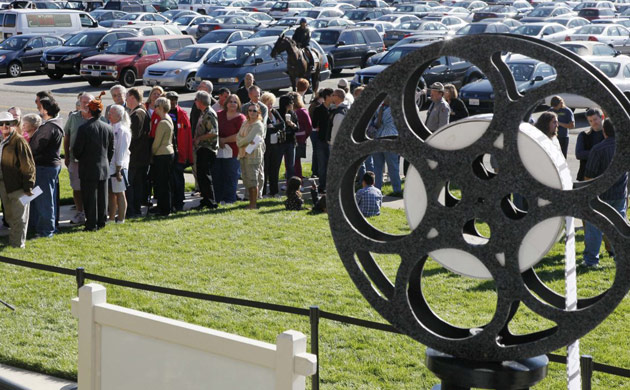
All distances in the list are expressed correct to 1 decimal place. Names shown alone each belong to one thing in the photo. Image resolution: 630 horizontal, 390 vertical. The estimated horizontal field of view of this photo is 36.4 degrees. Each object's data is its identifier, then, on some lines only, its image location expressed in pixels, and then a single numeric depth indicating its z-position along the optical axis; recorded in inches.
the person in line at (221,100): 581.6
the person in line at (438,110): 577.0
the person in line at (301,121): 585.0
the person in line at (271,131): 575.8
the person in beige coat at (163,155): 516.1
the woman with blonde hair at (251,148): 538.9
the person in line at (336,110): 559.3
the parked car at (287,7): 2220.7
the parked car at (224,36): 1293.1
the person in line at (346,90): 584.4
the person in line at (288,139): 579.8
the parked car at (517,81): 914.7
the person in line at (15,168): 452.1
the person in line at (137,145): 515.8
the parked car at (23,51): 1301.7
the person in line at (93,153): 477.1
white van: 1477.6
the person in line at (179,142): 534.6
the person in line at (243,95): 682.2
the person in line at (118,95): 517.3
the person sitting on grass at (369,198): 527.8
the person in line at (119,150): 497.4
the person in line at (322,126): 584.1
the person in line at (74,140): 485.1
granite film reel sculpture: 175.9
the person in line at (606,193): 405.1
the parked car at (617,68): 960.3
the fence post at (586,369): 231.3
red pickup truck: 1173.1
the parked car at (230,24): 1768.0
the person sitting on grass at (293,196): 554.2
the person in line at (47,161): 477.7
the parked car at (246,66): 1037.2
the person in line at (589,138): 464.8
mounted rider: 991.6
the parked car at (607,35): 1477.6
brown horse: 967.6
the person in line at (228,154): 556.1
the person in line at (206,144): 540.7
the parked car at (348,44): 1321.4
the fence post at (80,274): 320.5
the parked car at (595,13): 2033.7
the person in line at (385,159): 560.7
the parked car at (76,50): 1258.0
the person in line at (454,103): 610.2
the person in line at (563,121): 563.8
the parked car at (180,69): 1124.5
